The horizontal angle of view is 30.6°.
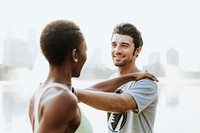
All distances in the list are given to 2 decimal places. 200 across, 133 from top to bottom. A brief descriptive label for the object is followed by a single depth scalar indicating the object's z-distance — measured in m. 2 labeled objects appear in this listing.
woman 0.80
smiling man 1.27
